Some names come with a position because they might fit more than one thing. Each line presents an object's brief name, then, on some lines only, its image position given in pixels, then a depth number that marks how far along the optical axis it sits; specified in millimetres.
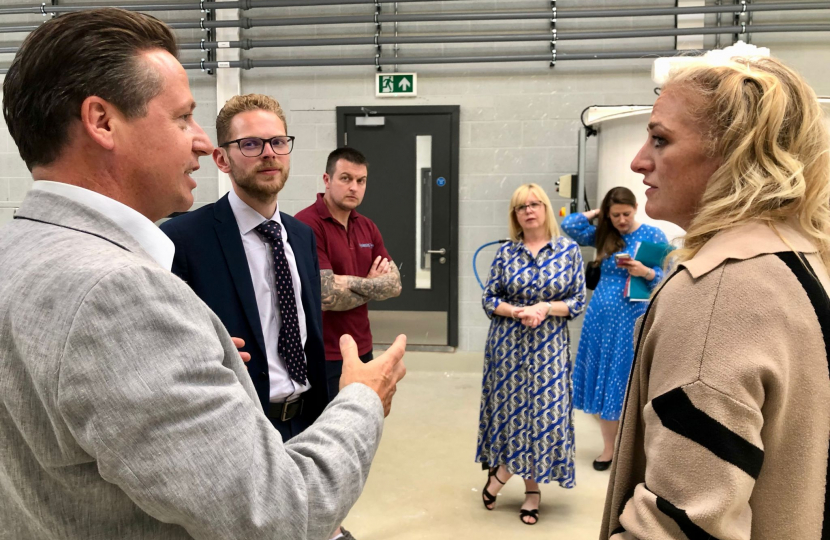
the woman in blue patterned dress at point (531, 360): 2941
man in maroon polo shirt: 2781
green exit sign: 5332
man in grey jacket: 675
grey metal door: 5398
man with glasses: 1677
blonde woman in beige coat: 831
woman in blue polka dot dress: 3383
